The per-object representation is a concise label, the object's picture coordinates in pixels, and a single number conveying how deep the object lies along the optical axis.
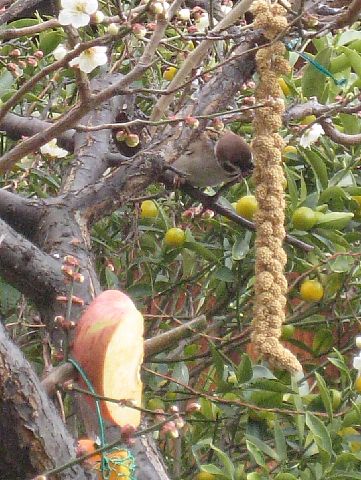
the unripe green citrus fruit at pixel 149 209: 4.07
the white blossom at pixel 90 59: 3.64
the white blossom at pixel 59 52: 3.78
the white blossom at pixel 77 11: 3.63
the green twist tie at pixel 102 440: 3.55
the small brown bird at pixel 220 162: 4.12
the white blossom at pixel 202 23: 3.91
